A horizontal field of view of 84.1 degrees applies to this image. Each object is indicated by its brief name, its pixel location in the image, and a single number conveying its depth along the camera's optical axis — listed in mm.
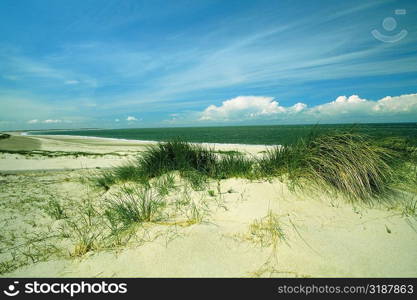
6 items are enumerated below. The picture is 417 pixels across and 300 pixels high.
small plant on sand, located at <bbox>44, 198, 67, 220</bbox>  3765
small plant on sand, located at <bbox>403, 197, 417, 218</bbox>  3063
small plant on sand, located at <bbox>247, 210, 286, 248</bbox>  2484
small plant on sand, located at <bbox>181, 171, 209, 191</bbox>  4148
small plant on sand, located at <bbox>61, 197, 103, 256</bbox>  2488
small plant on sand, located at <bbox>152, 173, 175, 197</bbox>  3929
